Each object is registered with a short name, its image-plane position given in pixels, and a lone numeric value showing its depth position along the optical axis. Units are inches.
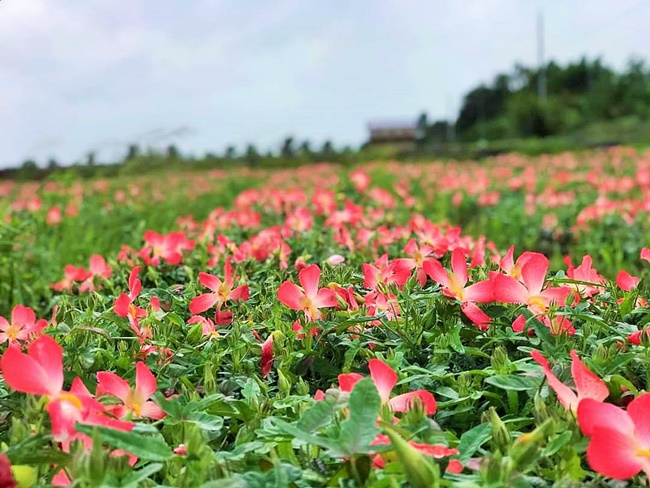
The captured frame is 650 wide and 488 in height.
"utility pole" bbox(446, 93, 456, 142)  2003.0
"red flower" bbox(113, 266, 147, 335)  40.4
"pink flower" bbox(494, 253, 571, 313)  37.9
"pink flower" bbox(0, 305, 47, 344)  42.6
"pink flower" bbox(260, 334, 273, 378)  38.0
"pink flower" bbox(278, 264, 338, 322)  39.1
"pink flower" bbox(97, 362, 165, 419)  30.5
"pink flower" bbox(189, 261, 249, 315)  43.3
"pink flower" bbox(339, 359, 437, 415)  29.2
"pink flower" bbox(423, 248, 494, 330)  38.3
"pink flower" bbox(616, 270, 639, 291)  44.9
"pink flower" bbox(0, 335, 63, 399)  25.3
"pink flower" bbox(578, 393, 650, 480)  23.5
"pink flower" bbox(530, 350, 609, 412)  28.3
